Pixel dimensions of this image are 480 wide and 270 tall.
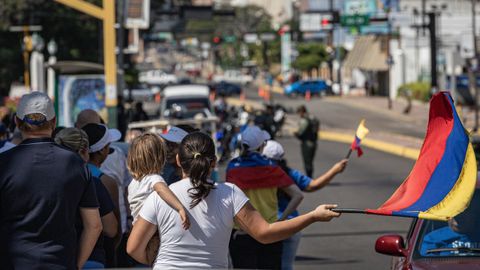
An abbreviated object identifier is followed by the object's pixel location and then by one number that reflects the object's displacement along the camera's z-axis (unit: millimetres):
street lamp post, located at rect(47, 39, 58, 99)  62000
